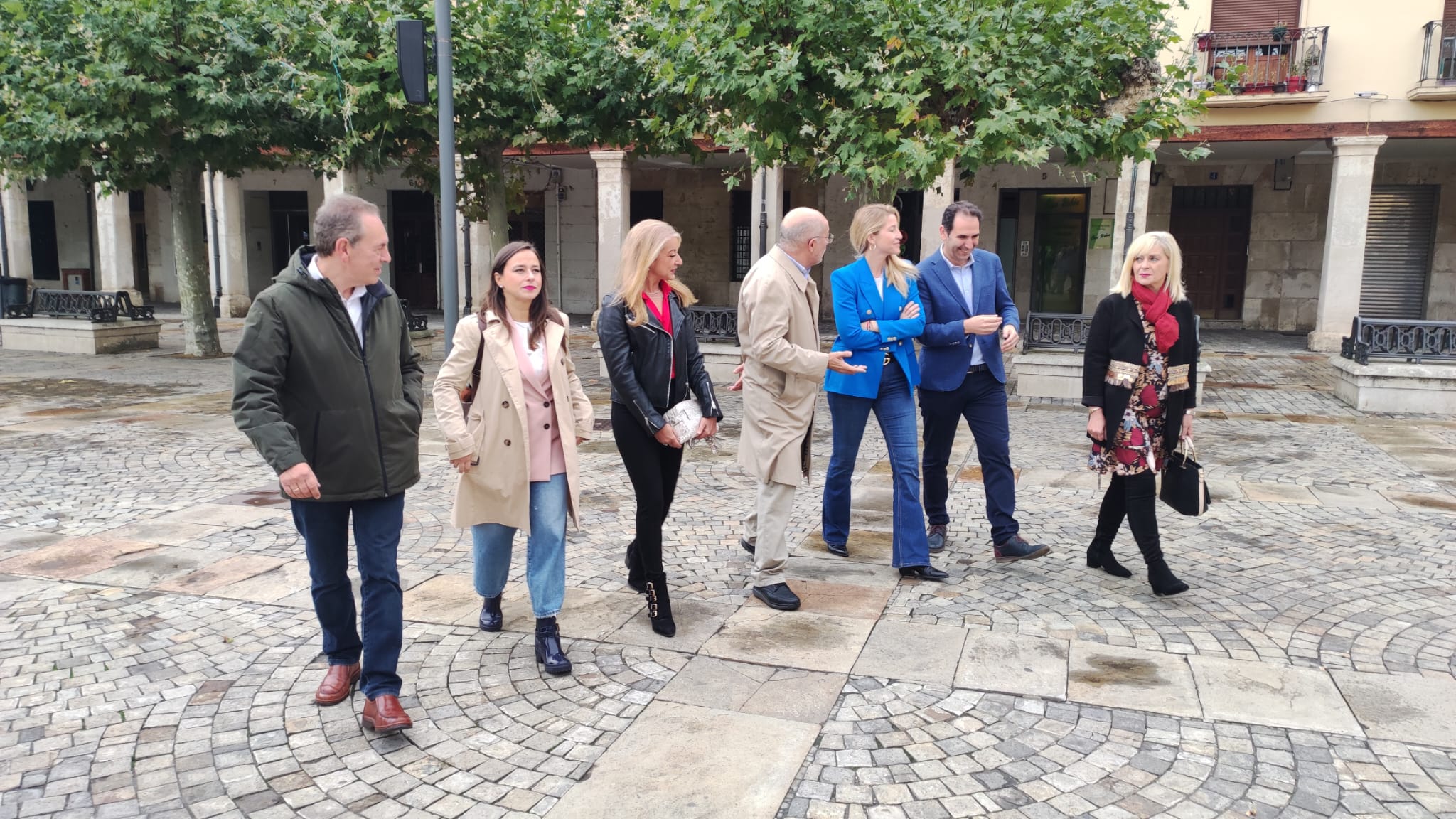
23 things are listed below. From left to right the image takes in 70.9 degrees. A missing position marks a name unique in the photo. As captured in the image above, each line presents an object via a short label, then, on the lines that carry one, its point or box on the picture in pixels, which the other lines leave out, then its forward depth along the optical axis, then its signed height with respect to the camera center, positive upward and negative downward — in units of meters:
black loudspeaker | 7.94 +1.47
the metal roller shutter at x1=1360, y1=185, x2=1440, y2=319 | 20.19 +0.41
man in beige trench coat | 4.60 -0.55
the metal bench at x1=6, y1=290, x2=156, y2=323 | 16.42 -1.02
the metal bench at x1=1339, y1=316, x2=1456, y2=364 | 11.03 -0.76
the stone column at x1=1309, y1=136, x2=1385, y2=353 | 16.88 +0.60
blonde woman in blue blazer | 4.96 -0.44
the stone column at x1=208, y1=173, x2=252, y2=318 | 22.52 +0.06
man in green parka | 3.15 -0.52
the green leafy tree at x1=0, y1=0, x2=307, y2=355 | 11.91 +1.93
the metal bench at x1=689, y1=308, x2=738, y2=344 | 13.28 -0.87
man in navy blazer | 5.25 -0.51
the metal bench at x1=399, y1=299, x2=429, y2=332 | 16.35 -1.15
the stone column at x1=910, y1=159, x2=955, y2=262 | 16.88 +0.76
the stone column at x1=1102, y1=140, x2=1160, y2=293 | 16.86 +1.07
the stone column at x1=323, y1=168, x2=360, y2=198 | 18.38 +1.28
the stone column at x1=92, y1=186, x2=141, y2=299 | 22.41 +0.04
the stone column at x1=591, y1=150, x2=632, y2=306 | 19.30 +0.95
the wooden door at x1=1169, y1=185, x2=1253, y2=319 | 21.25 +0.49
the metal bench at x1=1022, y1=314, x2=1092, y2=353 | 12.03 -0.80
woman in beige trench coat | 3.88 -0.64
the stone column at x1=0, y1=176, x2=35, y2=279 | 22.00 +0.24
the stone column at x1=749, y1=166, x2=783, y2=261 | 18.25 +1.04
